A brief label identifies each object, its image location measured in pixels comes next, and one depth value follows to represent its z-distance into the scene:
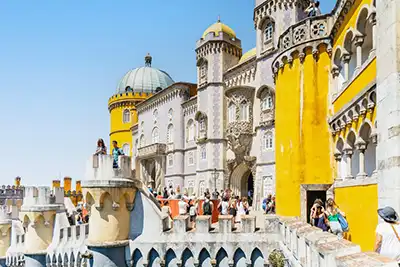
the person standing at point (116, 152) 15.32
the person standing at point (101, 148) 15.48
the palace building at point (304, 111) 8.25
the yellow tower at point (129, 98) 59.97
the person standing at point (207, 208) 16.98
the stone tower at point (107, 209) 14.64
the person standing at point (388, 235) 5.35
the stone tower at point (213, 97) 34.34
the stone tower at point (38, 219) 20.70
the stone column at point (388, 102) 7.42
